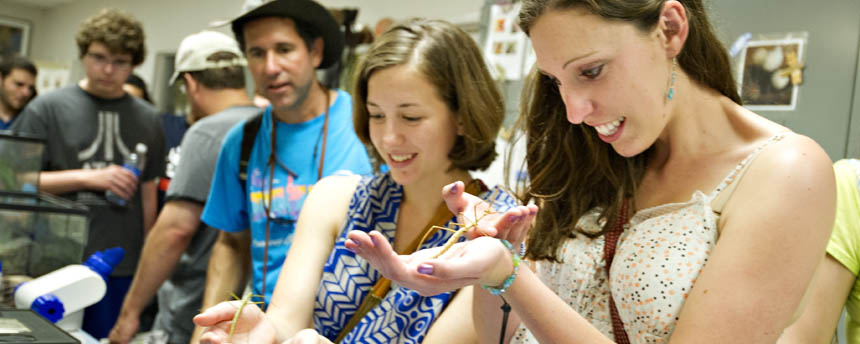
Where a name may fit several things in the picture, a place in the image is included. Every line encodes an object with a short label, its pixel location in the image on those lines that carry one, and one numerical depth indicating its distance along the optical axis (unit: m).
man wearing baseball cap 2.19
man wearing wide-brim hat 1.75
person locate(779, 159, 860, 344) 1.16
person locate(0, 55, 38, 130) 4.51
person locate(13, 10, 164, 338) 2.76
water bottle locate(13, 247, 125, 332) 1.38
